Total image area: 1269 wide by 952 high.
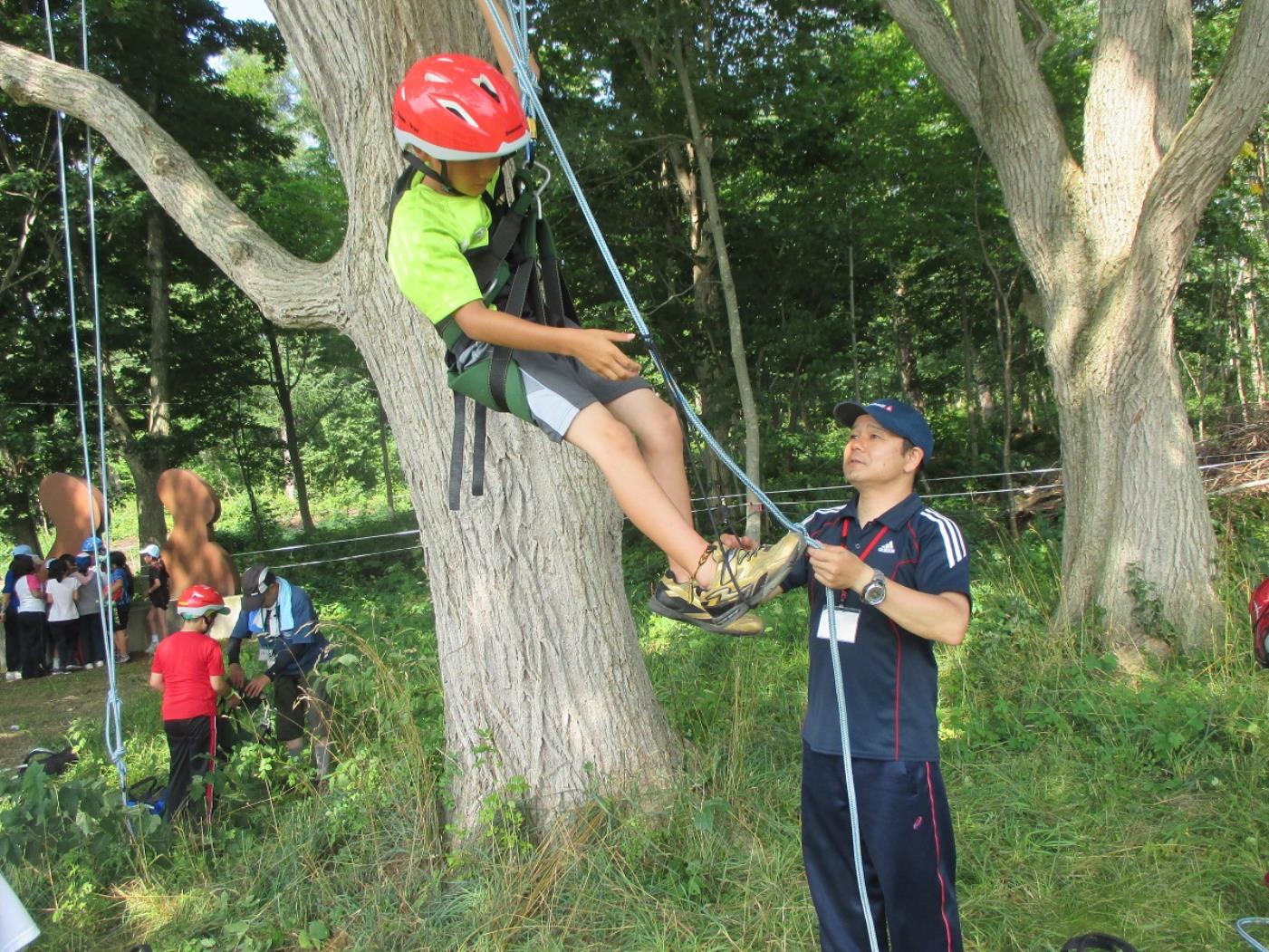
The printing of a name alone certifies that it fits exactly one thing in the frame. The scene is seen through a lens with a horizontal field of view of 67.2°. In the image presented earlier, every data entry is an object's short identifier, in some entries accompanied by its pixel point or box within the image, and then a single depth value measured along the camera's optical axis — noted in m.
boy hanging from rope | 2.32
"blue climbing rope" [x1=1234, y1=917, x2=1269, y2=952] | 2.93
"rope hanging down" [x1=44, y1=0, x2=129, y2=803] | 4.93
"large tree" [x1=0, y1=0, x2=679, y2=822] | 3.73
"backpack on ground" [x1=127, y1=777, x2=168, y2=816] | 5.18
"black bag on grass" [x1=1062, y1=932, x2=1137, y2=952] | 3.01
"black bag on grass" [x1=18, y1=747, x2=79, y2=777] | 5.76
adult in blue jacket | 5.62
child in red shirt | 5.31
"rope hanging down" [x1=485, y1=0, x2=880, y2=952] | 2.12
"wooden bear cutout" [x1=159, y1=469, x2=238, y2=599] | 11.16
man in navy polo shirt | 2.37
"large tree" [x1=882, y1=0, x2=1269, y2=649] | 5.60
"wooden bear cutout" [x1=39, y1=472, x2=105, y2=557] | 11.17
